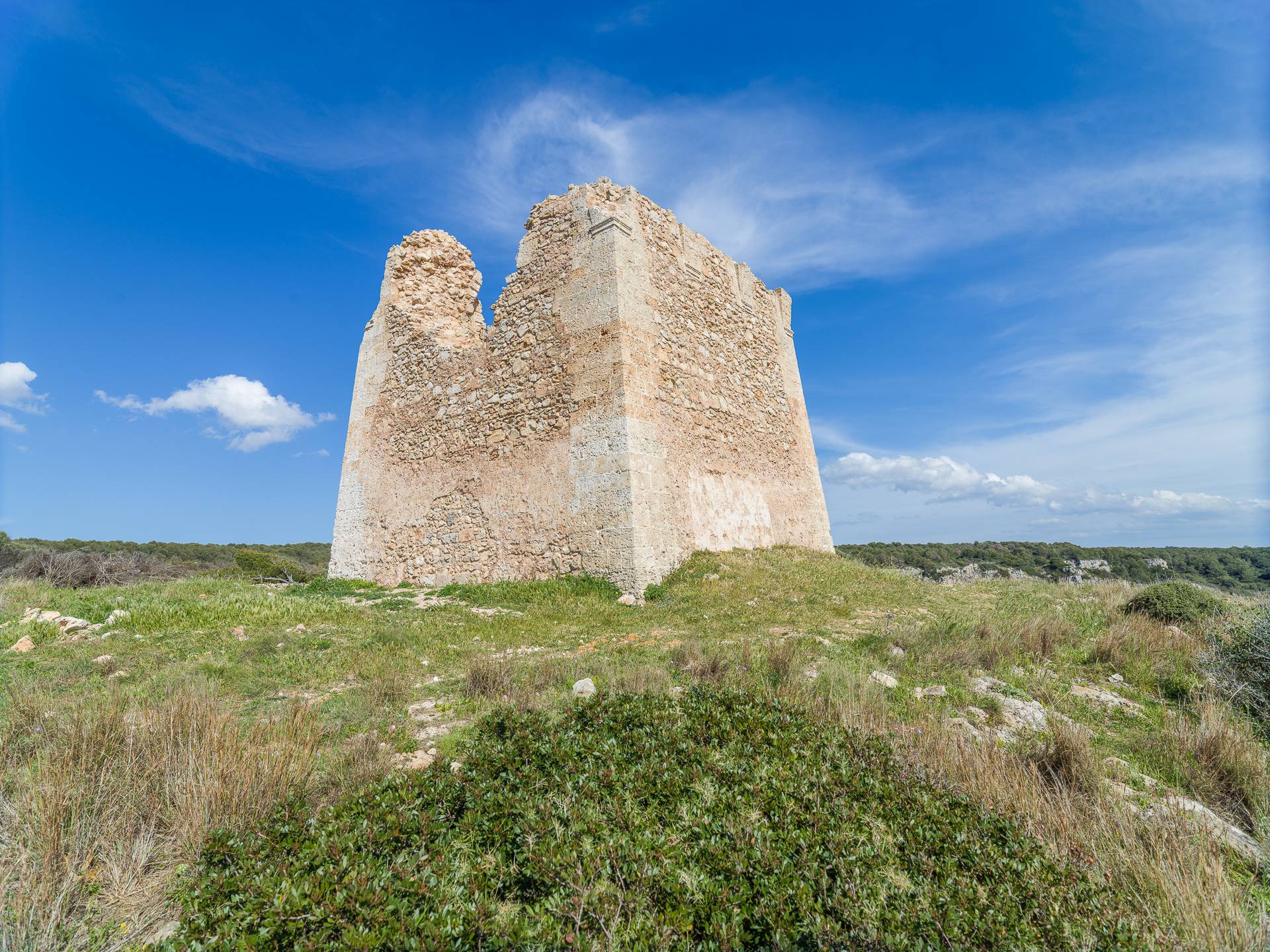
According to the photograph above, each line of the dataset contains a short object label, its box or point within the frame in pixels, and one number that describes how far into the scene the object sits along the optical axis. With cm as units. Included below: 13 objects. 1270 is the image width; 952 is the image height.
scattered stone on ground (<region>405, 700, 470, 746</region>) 385
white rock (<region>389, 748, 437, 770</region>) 330
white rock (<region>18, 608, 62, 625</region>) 658
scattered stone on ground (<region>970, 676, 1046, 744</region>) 402
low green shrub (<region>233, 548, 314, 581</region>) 1898
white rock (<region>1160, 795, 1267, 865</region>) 260
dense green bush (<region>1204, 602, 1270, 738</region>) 457
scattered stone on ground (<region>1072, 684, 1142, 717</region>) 472
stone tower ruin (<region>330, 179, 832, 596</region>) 977
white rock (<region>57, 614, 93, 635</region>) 649
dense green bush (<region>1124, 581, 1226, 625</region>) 714
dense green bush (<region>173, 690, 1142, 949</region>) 178
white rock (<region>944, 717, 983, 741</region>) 352
